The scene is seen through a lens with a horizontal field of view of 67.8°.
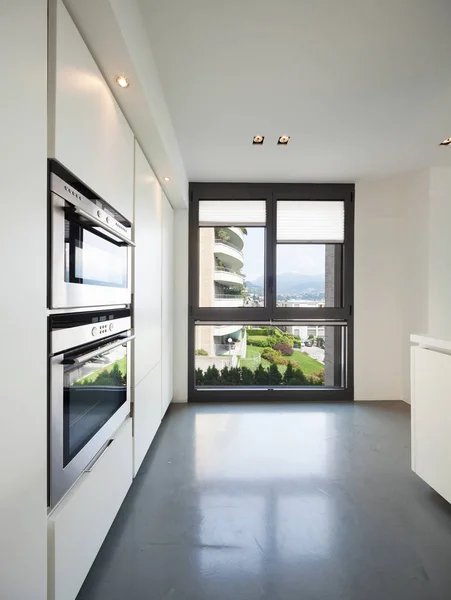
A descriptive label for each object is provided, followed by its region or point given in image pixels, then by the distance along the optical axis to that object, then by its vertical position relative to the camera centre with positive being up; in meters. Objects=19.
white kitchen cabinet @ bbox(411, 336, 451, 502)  1.86 -0.67
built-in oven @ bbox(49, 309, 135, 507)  1.08 -0.37
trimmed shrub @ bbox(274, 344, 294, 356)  4.21 -0.62
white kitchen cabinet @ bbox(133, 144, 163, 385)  2.15 +0.22
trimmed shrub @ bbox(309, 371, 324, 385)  4.25 -1.00
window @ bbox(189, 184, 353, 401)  4.05 +0.16
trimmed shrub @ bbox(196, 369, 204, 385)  4.16 -0.97
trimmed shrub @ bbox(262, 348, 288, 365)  4.23 -0.72
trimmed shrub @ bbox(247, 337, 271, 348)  4.20 -0.53
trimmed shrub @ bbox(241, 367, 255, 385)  4.21 -0.96
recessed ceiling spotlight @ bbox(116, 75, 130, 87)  1.56 +1.03
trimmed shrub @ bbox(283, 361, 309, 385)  4.22 -0.96
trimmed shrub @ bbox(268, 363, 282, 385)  4.22 -0.95
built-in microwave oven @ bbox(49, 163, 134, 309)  1.08 +0.21
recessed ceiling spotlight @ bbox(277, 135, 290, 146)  2.86 +1.39
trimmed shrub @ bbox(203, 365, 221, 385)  4.18 -0.96
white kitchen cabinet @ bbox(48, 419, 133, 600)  1.05 -0.84
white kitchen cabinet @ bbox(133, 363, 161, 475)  2.10 -0.81
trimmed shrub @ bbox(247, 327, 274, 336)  4.17 -0.39
